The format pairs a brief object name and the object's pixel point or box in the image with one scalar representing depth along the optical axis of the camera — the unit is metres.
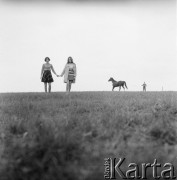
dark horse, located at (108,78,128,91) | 29.33
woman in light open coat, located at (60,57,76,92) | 15.67
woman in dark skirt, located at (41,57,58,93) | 16.22
